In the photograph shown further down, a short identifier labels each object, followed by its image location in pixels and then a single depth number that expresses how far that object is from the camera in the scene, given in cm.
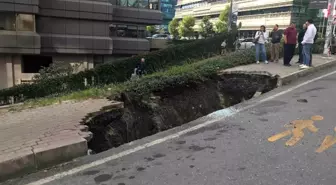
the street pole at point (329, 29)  1599
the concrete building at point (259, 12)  5934
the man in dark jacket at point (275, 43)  1170
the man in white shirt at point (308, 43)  1023
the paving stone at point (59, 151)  384
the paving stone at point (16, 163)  356
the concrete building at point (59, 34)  2041
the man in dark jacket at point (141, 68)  1628
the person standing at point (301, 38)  1158
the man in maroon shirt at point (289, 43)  1104
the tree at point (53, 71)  1657
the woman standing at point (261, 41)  1147
